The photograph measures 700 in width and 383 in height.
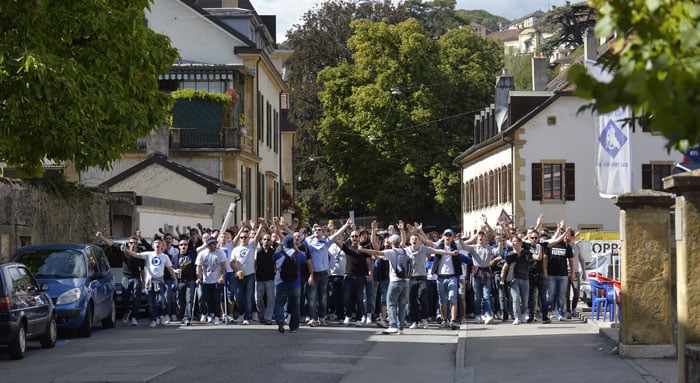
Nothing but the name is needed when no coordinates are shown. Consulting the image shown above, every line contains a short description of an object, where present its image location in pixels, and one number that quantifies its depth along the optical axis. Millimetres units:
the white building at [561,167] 52312
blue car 20728
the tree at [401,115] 65938
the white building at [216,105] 46344
